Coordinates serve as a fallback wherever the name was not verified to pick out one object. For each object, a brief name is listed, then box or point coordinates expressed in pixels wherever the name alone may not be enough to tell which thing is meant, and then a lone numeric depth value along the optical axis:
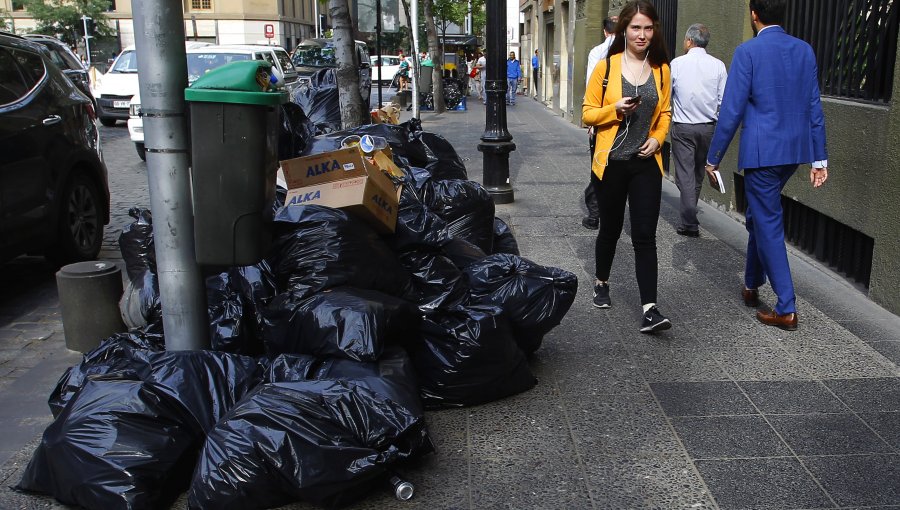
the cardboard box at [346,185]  4.21
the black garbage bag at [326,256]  3.85
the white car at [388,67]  39.72
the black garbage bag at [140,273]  4.32
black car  6.00
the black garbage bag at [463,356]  3.91
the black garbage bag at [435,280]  4.11
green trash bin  3.36
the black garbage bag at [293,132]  6.11
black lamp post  8.72
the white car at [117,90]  18.50
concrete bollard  4.95
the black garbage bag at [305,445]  2.97
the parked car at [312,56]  26.50
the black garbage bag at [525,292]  4.29
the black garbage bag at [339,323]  3.43
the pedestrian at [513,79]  28.70
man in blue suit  4.84
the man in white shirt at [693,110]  7.36
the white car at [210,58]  13.66
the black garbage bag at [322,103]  8.96
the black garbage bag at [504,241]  6.30
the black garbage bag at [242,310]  3.96
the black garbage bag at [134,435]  3.06
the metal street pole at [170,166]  3.54
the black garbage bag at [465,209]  5.84
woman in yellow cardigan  4.86
